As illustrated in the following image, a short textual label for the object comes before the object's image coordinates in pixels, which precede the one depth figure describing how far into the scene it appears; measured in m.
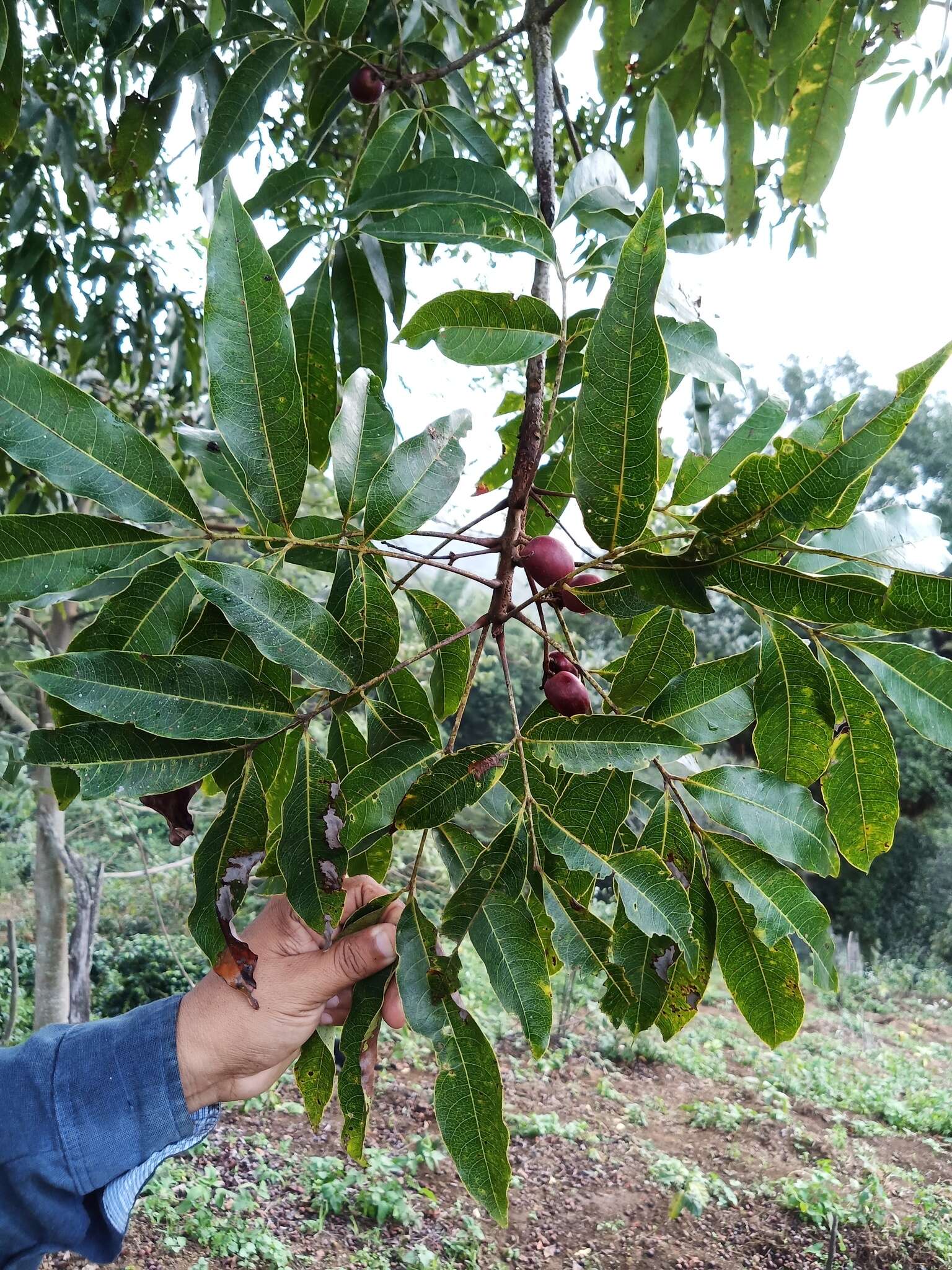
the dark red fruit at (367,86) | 0.98
